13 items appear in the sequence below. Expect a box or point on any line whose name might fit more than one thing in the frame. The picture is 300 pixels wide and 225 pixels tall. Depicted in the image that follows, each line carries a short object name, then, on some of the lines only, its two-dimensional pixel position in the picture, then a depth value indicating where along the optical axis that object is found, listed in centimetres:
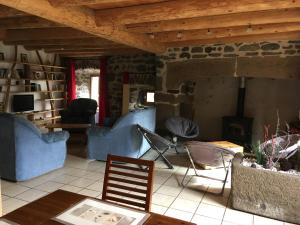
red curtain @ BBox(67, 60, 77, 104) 805
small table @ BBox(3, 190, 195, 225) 124
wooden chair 156
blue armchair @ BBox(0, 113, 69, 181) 322
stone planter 257
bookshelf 607
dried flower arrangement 284
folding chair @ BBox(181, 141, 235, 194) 315
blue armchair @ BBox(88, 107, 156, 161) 416
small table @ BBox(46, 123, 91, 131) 513
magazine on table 124
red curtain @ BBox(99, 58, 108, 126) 752
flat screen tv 625
